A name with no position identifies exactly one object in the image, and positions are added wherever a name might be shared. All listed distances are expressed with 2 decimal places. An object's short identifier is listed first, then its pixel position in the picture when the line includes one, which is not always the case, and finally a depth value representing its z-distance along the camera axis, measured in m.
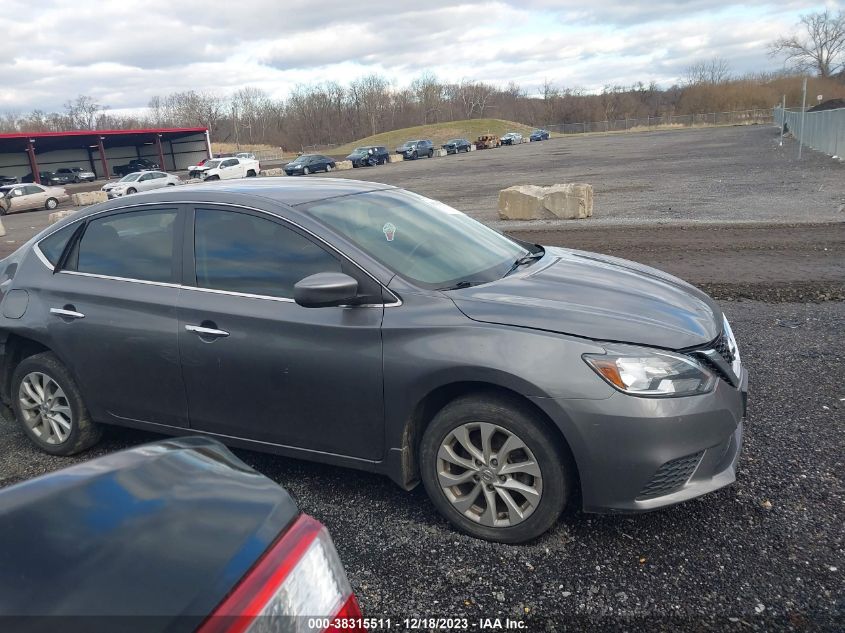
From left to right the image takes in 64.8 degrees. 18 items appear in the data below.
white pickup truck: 44.75
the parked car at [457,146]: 65.88
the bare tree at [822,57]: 97.75
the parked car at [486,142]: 71.75
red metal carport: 54.97
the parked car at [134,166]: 62.12
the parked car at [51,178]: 56.21
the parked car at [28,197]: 33.81
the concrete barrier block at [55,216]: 25.38
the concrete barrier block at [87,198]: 35.72
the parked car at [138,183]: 37.59
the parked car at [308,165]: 46.31
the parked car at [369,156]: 52.78
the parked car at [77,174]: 59.08
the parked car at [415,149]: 59.84
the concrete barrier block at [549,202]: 14.95
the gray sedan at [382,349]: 3.01
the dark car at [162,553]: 1.27
